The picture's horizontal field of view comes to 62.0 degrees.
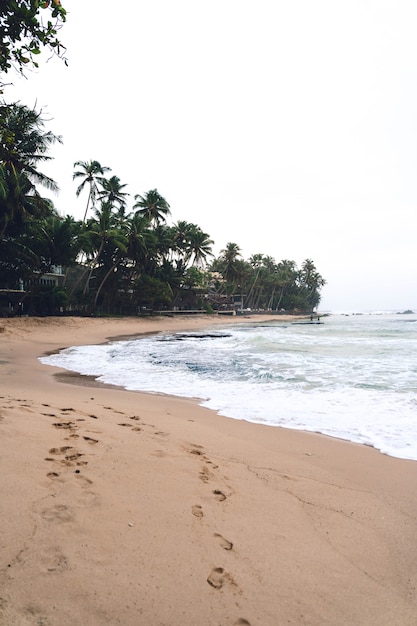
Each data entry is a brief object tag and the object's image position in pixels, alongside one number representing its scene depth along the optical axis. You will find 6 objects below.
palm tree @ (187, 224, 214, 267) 53.69
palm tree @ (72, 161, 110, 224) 38.03
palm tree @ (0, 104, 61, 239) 23.66
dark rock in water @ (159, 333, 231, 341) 22.84
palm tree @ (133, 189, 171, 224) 47.34
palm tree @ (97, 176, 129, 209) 41.94
